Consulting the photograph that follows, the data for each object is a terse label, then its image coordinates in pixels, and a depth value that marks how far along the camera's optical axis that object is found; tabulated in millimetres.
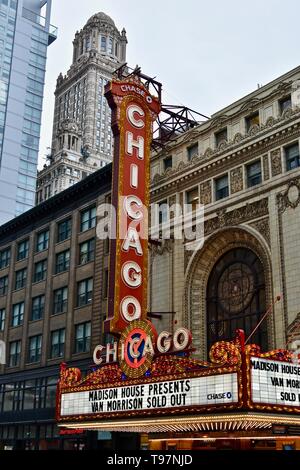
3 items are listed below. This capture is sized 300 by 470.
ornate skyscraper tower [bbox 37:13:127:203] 125750
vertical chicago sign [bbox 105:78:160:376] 28000
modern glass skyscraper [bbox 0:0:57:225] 108125
